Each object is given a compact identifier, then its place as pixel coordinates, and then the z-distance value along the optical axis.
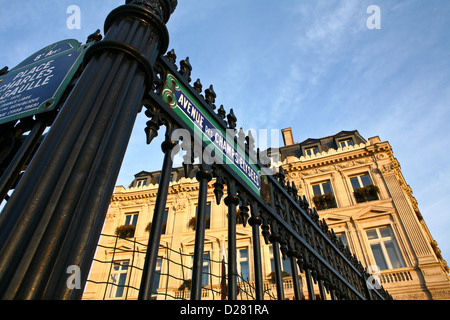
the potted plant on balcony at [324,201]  18.95
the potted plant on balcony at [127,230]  20.75
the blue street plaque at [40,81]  2.46
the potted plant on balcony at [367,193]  18.17
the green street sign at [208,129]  2.56
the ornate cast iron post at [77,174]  1.36
